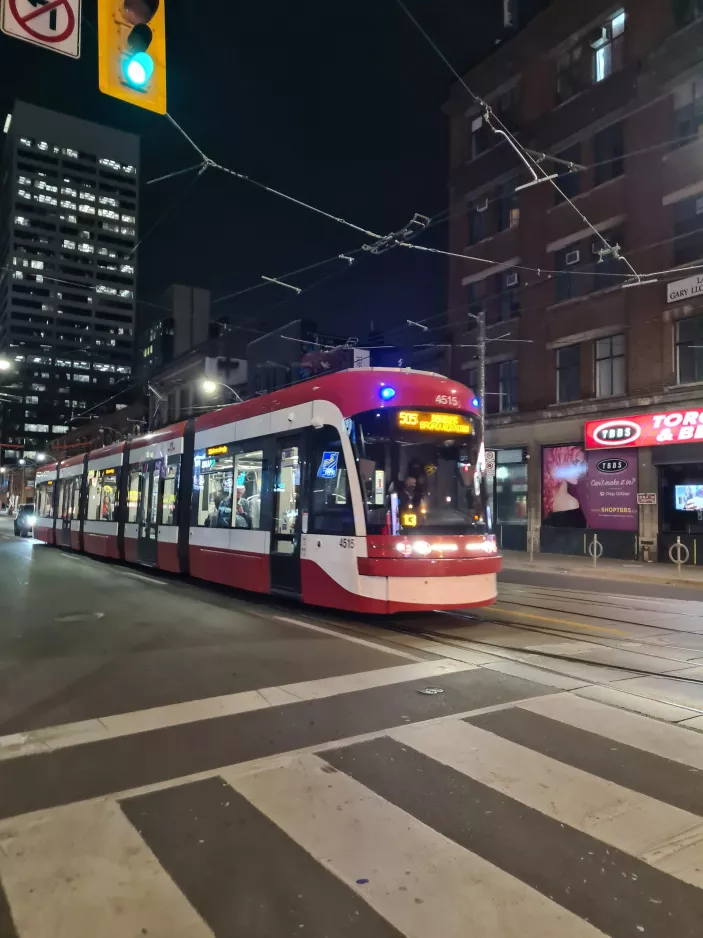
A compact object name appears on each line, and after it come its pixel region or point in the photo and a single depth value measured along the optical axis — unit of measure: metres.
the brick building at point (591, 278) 21.86
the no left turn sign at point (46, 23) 6.14
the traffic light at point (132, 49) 6.07
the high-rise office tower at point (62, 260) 102.06
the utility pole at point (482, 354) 23.07
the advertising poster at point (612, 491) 23.36
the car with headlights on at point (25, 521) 39.19
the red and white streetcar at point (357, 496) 9.19
